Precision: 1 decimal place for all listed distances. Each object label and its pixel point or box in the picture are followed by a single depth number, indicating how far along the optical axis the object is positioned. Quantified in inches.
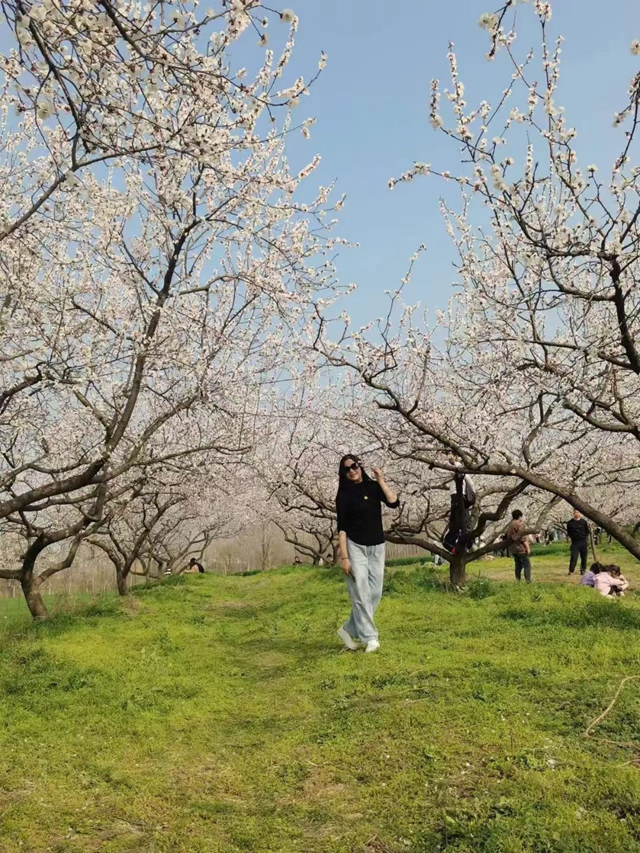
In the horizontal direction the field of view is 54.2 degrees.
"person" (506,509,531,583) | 609.3
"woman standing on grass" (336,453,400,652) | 303.0
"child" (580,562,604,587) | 516.4
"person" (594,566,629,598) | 487.8
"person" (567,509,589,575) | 755.4
